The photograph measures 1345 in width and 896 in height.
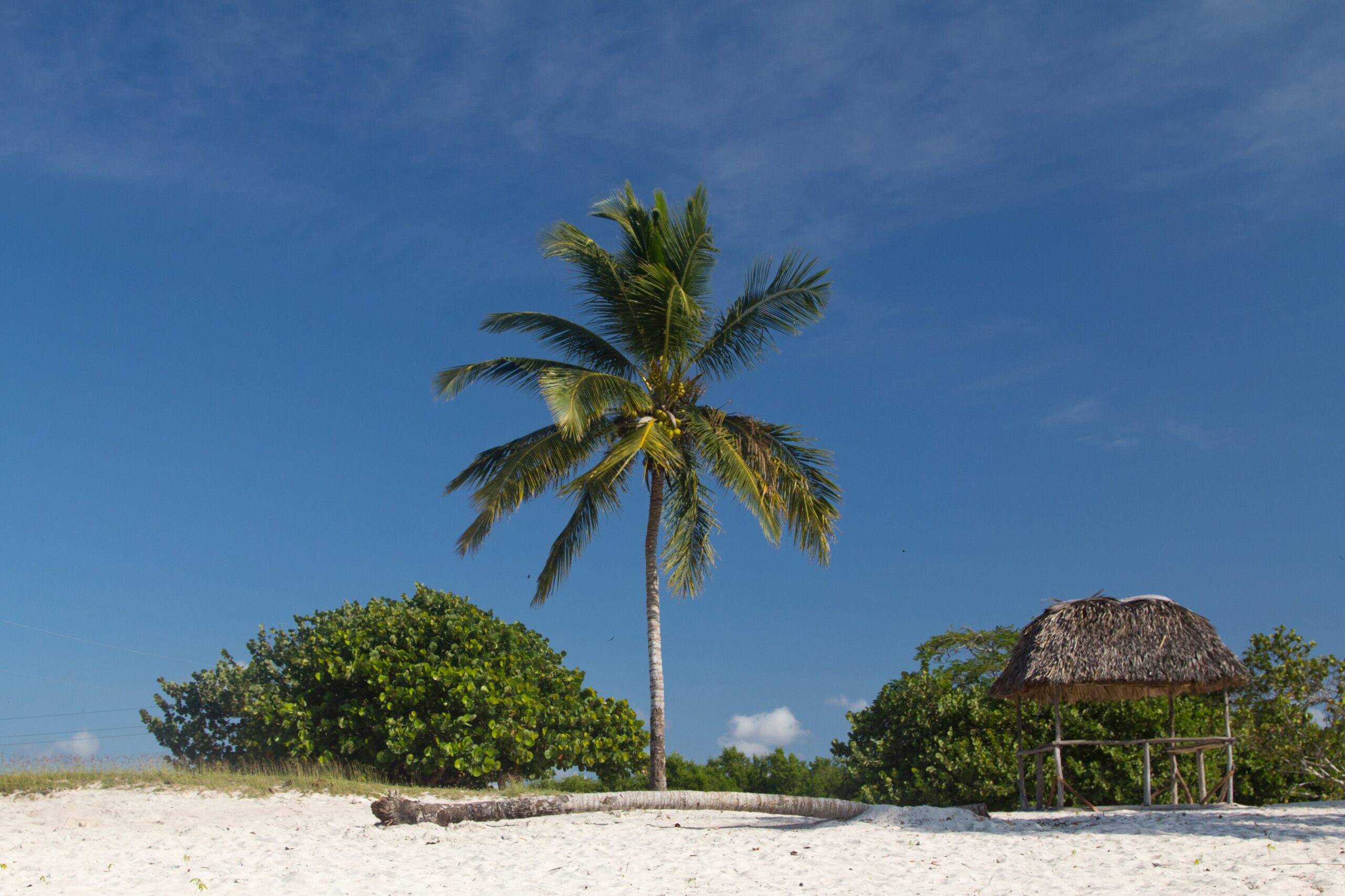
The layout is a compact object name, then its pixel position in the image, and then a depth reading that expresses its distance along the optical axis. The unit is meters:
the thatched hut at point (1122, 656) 13.07
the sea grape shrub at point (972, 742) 16.42
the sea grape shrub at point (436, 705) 17.48
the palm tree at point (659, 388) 16.33
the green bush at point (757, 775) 27.75
